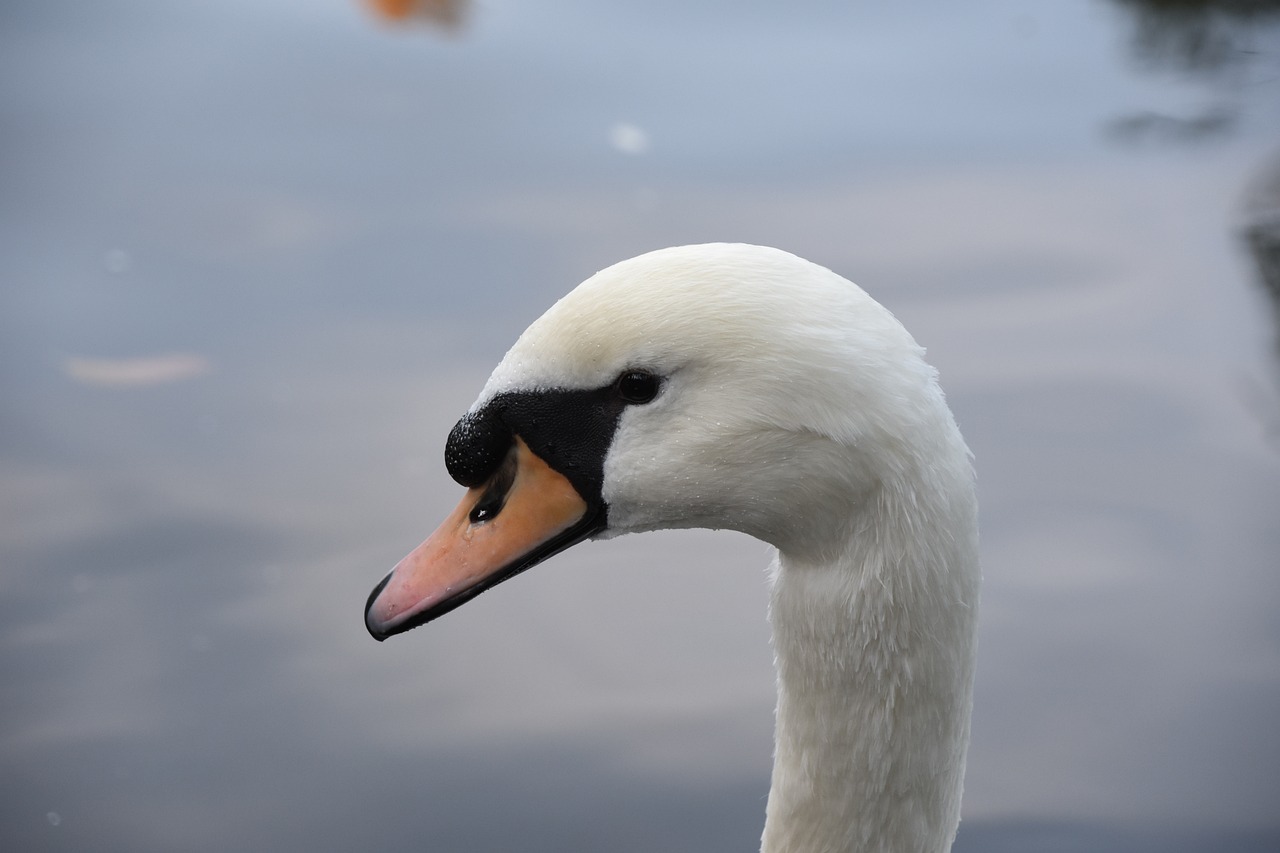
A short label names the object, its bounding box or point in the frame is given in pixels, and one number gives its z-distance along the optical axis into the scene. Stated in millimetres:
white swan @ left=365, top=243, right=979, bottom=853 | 3116
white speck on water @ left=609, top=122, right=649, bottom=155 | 5389
